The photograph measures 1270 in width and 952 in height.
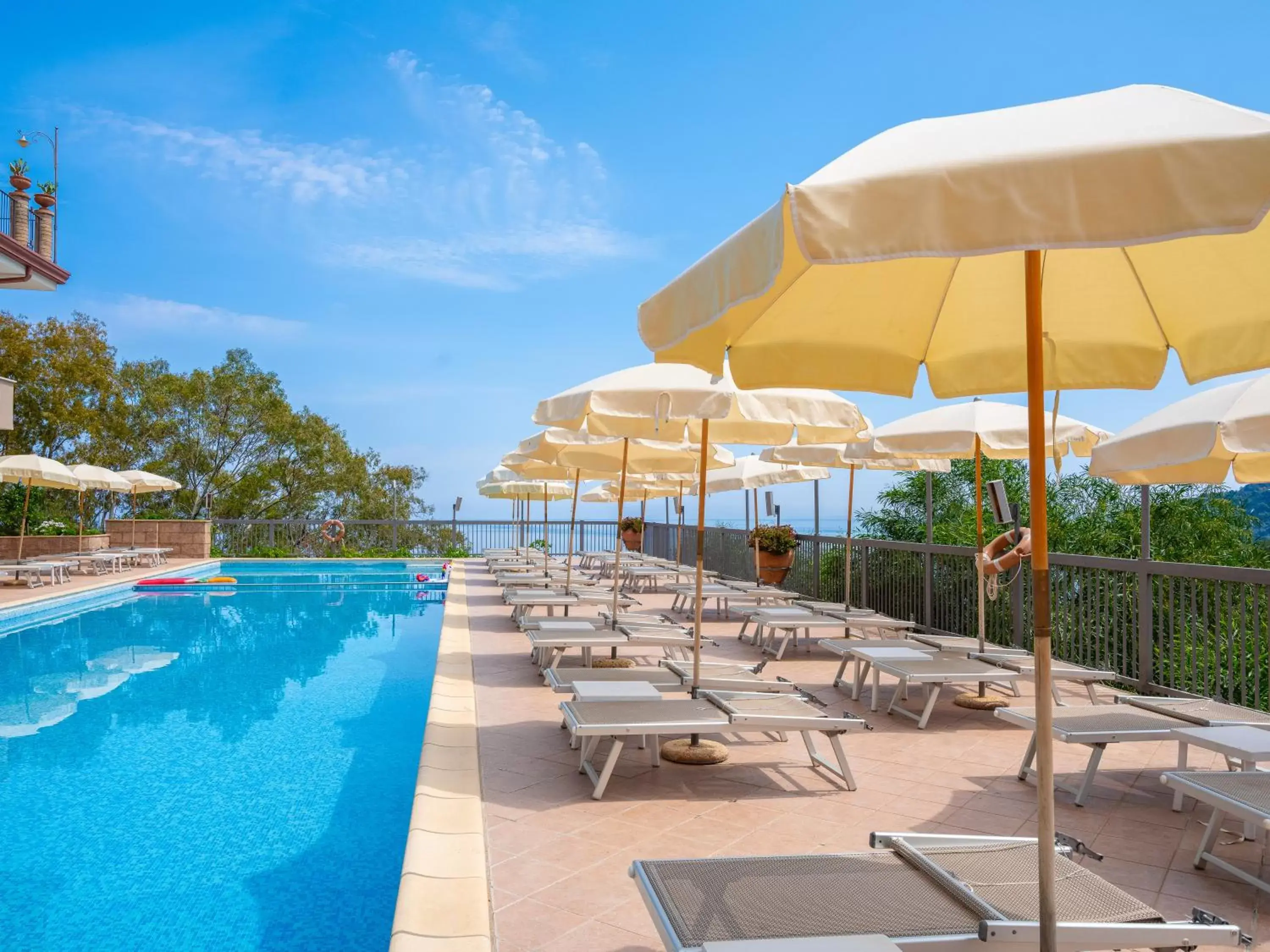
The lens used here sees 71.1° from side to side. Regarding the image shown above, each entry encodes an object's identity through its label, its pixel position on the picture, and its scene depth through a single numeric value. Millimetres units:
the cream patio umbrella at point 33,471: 15883
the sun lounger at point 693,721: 4211
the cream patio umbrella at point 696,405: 5012
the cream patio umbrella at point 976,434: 6648
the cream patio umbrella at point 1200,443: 4410
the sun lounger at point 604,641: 6809
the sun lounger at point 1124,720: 4082
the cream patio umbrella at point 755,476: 12055
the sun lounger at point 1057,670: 5609
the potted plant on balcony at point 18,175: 16203
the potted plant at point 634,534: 22078
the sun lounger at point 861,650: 6324
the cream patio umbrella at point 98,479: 17734
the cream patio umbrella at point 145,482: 20000
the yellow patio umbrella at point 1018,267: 1741
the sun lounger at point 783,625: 8055
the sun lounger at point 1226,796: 2988
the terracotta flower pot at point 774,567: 13156
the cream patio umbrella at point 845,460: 8641
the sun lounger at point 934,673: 5582
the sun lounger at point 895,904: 2162
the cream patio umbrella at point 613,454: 8047
